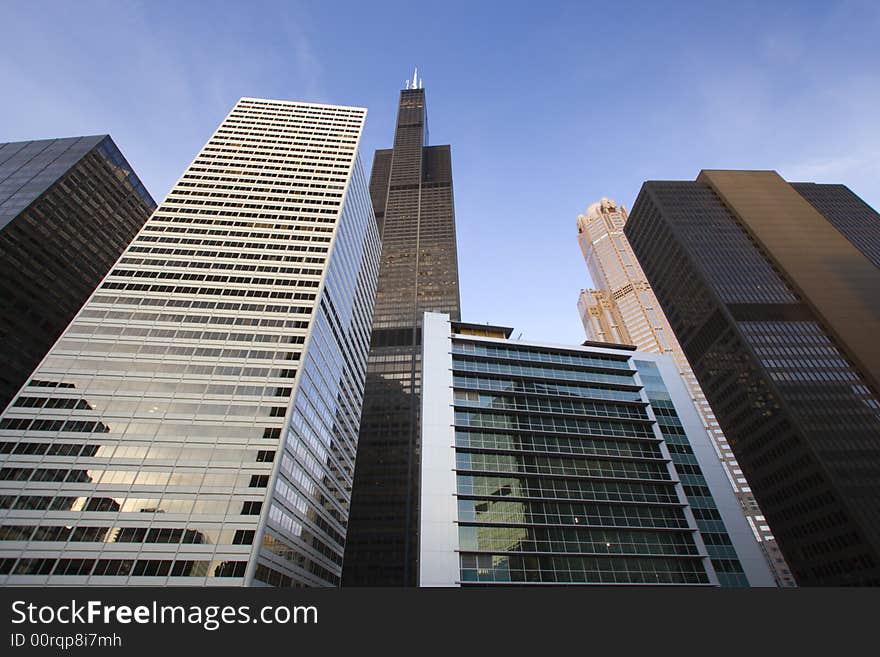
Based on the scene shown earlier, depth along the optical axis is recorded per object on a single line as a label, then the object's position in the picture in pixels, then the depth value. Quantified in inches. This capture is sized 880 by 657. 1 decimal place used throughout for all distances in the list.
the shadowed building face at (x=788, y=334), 4001.0
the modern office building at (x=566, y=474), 2134.6
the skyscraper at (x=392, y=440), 4968.0
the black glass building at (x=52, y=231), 3897.6
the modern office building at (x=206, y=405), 2427.4
